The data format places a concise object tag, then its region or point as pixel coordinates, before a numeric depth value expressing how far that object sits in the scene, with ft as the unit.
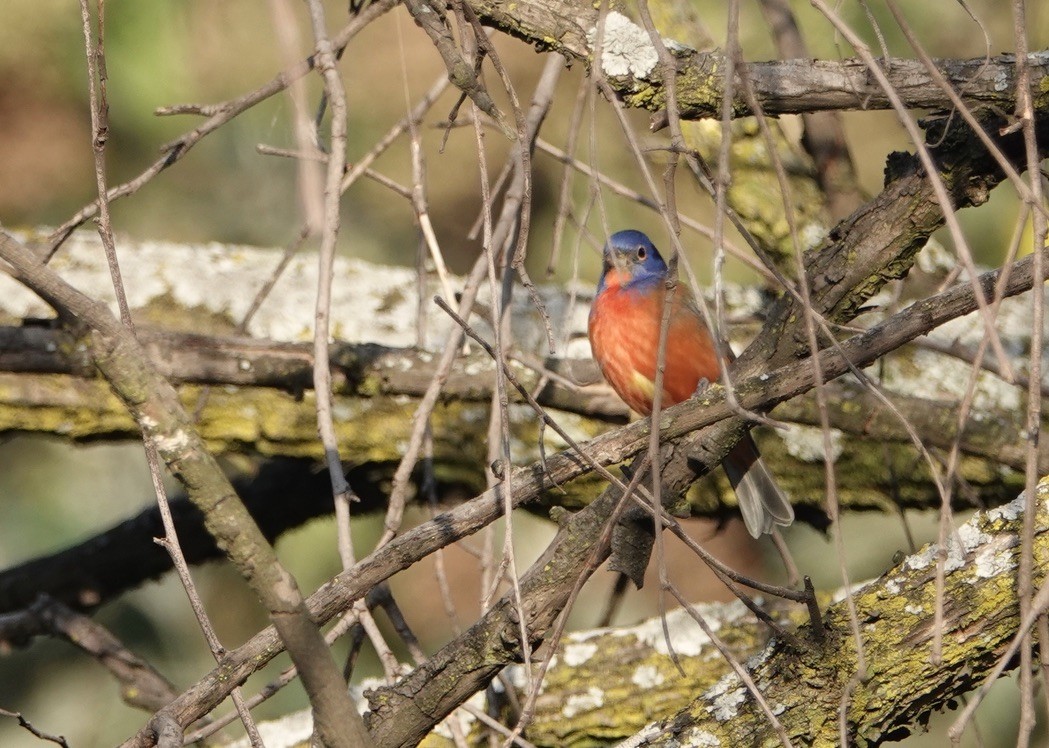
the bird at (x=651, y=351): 27.20
